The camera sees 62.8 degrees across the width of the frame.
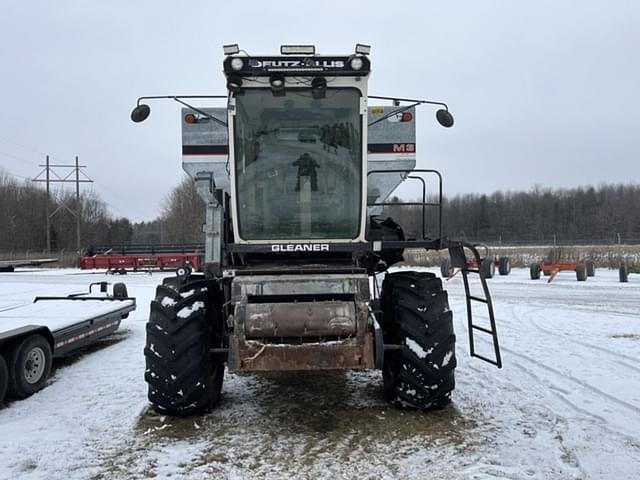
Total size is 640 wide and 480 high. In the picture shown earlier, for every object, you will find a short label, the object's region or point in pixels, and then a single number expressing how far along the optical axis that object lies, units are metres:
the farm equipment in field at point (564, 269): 19.80
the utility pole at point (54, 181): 50.52
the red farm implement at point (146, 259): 26.94
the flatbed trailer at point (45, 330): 5.41
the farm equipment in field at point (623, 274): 19.00
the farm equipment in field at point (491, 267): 20.83
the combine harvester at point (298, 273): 4.32
